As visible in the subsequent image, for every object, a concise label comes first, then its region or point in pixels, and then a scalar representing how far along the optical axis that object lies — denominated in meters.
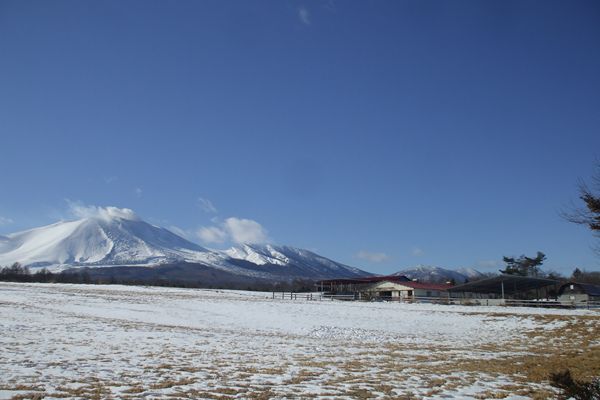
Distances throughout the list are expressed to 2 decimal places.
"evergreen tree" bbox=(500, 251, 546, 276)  86.44
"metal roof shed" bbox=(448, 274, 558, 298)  55.19
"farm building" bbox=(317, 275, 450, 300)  71.69
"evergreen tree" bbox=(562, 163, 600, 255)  9.05
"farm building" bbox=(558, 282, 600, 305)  61.47
